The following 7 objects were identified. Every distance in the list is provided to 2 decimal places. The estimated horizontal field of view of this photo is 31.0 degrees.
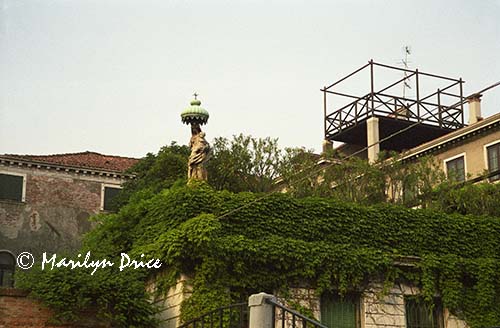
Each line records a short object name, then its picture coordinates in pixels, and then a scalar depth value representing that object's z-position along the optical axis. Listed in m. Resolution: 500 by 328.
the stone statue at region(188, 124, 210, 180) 19.50
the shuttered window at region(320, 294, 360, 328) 18.70
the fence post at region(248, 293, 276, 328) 11.53
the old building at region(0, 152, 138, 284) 39.72
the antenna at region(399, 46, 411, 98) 36.56
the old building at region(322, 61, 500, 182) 32.59
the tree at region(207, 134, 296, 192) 28.28
